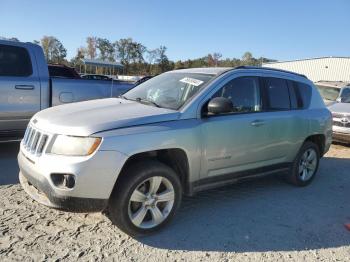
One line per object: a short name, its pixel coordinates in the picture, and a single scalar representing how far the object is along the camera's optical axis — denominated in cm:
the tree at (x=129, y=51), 8681
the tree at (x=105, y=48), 8750
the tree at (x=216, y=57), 9300
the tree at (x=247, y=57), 9771
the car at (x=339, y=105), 964
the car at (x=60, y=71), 1085
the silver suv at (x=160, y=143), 346
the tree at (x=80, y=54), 8244
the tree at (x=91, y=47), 8850
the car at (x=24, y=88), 631
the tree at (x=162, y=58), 8412
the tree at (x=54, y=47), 8269
